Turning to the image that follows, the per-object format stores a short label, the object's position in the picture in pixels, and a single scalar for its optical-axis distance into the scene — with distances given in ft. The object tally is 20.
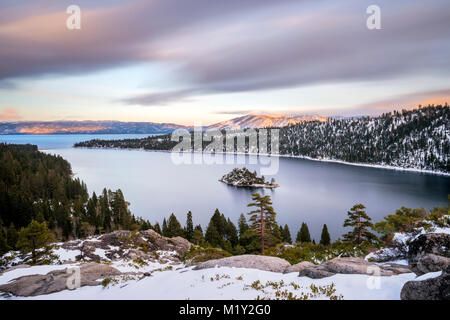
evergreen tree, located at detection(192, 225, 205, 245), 163.90
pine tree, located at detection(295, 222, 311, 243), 183.08
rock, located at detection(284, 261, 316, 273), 49.38
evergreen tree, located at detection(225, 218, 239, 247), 194.57
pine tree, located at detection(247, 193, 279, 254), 101.48
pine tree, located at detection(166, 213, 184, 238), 195.21
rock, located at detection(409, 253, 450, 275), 35.50
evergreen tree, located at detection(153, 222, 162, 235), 199.19
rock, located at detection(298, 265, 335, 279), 40.84
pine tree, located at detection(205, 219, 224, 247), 180.87
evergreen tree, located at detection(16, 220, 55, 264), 90.68
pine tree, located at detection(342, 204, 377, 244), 96.60
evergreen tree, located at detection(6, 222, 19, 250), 162.55
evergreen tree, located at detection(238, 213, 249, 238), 195.43
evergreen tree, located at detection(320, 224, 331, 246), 177.78
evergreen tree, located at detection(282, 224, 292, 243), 197.98
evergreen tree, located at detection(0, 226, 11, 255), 126.61
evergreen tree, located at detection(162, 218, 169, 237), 194.65
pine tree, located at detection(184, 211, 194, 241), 208.56
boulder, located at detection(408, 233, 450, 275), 36.94
